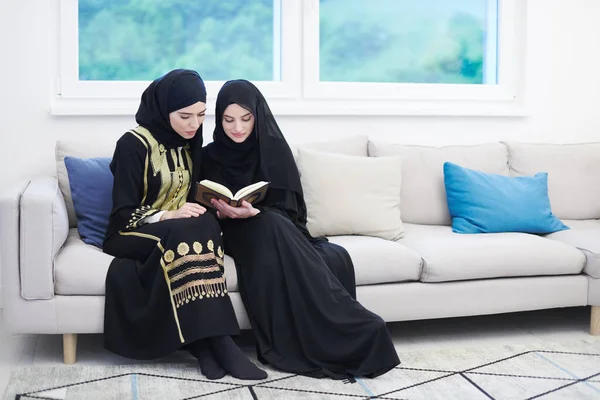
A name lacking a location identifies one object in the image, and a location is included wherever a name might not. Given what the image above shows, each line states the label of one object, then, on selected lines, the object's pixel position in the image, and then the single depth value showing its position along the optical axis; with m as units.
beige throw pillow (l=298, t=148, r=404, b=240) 3.31
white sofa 2.72
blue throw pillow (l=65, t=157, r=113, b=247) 3.06
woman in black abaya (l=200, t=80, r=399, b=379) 2.68
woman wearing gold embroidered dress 2.65
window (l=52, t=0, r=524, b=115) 3.78
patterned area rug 2.46
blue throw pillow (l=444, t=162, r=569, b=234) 3.44
